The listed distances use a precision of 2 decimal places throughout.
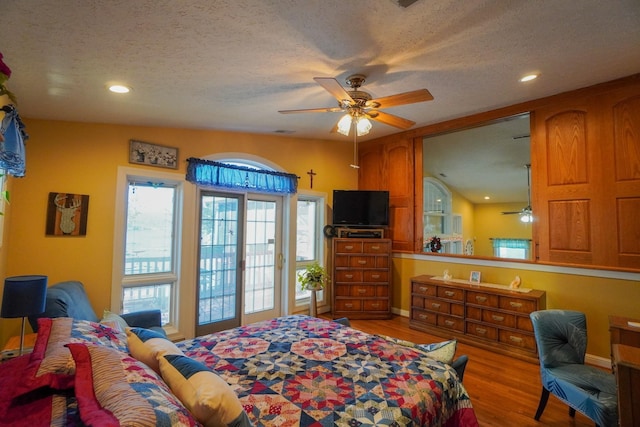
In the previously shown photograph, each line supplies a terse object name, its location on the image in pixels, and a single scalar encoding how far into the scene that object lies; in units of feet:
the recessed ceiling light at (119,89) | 7.65
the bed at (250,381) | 3.20
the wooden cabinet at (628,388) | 4.28
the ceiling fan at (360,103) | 7.14
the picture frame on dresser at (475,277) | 12.80
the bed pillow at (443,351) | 6.09
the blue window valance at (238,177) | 11.95
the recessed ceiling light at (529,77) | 8.79
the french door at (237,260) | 12.60
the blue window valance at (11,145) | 5.49
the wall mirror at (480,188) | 15.44
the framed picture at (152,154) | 10.71
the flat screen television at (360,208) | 15.57
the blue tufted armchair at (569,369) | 5.96
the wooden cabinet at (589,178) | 9.55
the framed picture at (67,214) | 9.28
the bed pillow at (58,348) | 3.51
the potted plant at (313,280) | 13.97
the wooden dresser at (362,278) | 14.90
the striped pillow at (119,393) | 2.78
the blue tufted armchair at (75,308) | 6.97
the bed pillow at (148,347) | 4.61
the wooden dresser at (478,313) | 10.64
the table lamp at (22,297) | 5.81
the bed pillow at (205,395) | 3.50
